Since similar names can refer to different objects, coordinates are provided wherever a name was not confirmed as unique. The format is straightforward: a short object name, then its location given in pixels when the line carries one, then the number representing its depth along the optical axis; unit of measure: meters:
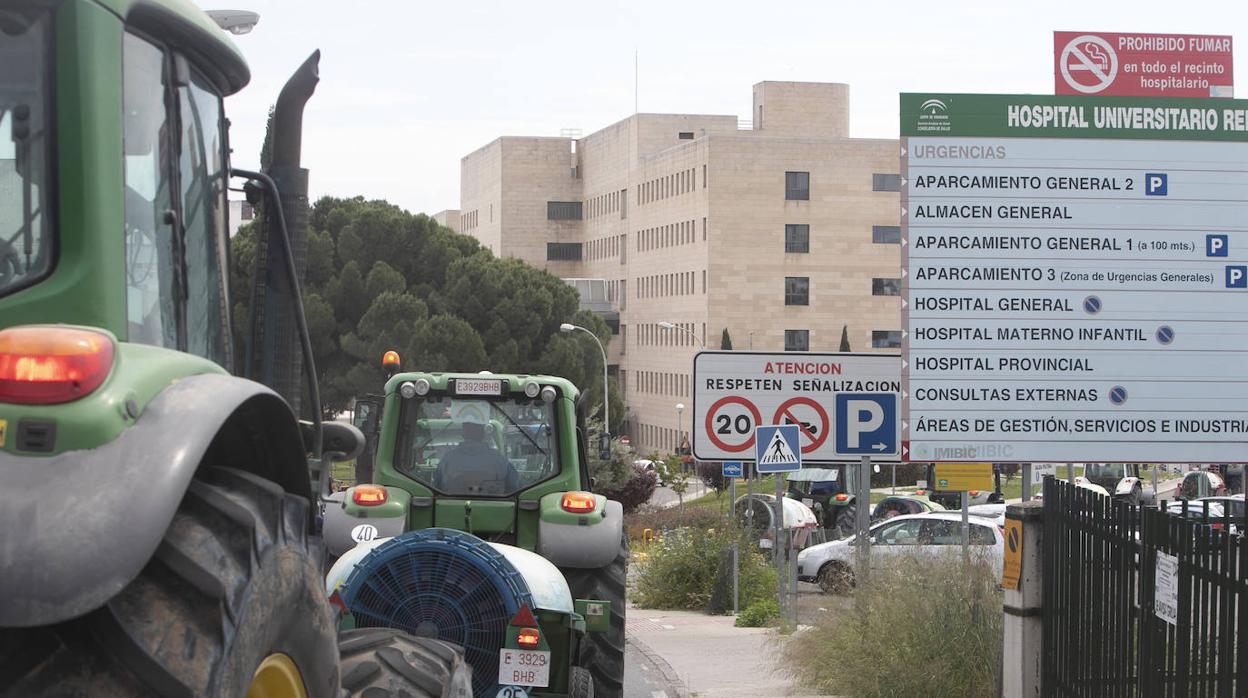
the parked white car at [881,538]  18.59
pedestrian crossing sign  18.73
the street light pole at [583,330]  66.38
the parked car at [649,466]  44.09
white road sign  18.69
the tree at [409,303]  60.25
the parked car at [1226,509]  10.96
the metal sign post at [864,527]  13.59
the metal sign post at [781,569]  19.92
